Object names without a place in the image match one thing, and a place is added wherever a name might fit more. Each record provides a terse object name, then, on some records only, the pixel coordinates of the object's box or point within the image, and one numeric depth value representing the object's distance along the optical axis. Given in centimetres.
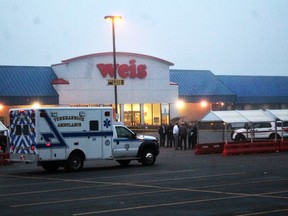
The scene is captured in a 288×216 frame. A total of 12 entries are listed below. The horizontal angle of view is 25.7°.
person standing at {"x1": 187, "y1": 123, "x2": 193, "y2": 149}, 3904
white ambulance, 2460
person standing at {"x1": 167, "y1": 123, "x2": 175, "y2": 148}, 4156
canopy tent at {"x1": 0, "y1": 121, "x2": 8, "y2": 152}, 3147
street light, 3719
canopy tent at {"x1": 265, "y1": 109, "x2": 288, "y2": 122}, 3662
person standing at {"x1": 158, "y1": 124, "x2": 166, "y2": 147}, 4262
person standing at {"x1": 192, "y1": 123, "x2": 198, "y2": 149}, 3876
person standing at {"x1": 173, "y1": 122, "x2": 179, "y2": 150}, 3922
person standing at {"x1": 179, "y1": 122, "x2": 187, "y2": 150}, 3925
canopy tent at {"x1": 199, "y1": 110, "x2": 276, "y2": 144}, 3469
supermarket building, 6275
